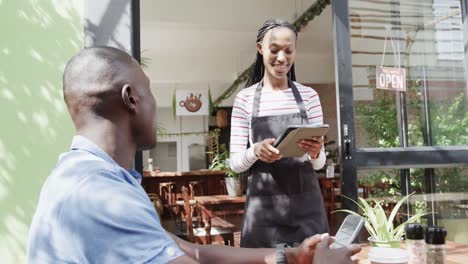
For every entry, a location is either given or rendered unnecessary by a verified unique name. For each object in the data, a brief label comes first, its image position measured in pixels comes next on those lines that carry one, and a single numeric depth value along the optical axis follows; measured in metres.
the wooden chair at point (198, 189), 6.64
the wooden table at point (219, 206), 3.80
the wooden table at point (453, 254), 1.52
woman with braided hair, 1.65
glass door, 2.48
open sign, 2.60
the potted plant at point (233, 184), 3.87
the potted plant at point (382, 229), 1.26
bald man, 0.66
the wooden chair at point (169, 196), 6.23
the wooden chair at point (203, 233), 3.67
